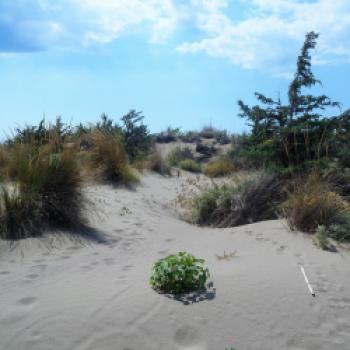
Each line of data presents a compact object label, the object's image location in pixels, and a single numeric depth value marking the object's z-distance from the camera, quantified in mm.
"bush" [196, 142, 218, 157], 20727
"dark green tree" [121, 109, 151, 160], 15242
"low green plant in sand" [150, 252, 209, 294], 4035
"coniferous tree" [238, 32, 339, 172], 8664
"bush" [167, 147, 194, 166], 17244
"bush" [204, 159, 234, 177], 14391
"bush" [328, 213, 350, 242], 5789
